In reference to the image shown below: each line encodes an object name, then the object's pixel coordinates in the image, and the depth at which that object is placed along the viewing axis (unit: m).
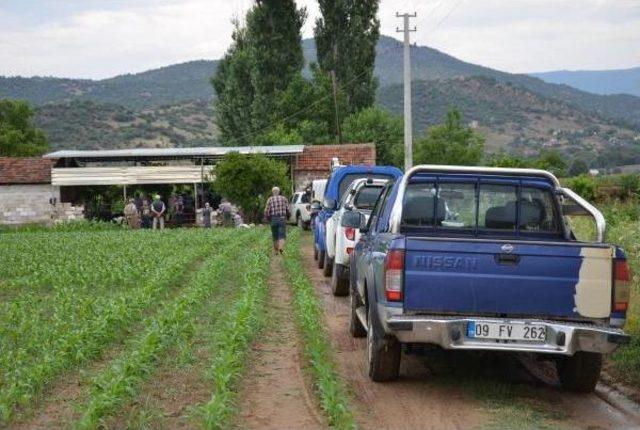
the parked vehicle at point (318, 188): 31.14
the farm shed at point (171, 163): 46.50
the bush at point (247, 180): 42.41
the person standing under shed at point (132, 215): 40.09
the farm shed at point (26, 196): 48.06
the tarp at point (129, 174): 46.41
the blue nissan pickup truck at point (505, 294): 8.32
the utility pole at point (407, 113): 34.34
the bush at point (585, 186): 39.78
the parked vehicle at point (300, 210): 38.34
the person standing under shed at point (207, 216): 41.62
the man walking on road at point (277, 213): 23.34
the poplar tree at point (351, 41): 56.66
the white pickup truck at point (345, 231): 15.97
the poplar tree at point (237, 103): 60.00
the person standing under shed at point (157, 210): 38.62
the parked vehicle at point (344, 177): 20.36
